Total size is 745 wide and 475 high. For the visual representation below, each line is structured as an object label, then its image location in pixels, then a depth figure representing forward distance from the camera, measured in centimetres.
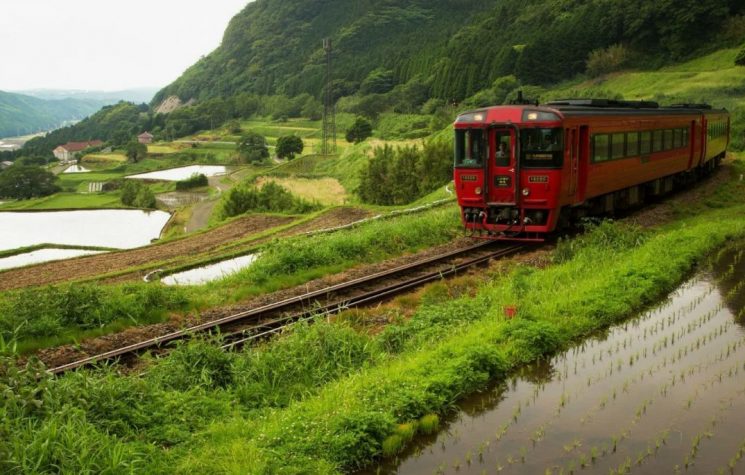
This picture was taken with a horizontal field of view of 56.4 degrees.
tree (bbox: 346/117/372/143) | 7925
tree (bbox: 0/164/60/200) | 8362
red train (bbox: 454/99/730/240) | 1553
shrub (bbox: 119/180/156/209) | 6481
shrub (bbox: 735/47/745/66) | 5547
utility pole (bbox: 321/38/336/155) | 5547
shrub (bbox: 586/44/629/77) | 6919
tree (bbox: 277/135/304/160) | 8569
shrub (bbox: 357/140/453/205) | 4094
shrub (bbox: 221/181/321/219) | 4047
